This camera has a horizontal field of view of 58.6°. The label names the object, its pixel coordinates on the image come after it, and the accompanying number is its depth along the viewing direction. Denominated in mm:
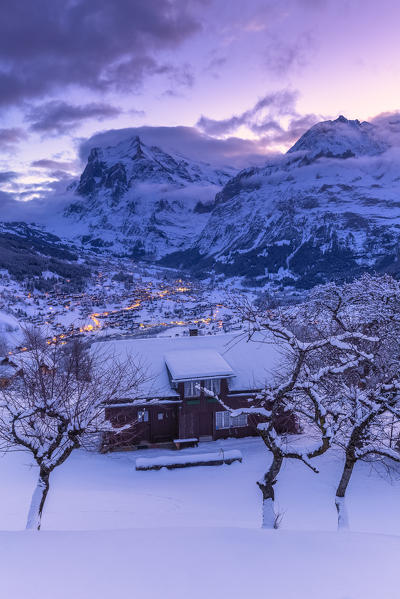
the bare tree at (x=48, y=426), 11094
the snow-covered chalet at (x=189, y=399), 27219
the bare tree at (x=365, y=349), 10680
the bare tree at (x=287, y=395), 9625
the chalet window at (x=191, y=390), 27891
